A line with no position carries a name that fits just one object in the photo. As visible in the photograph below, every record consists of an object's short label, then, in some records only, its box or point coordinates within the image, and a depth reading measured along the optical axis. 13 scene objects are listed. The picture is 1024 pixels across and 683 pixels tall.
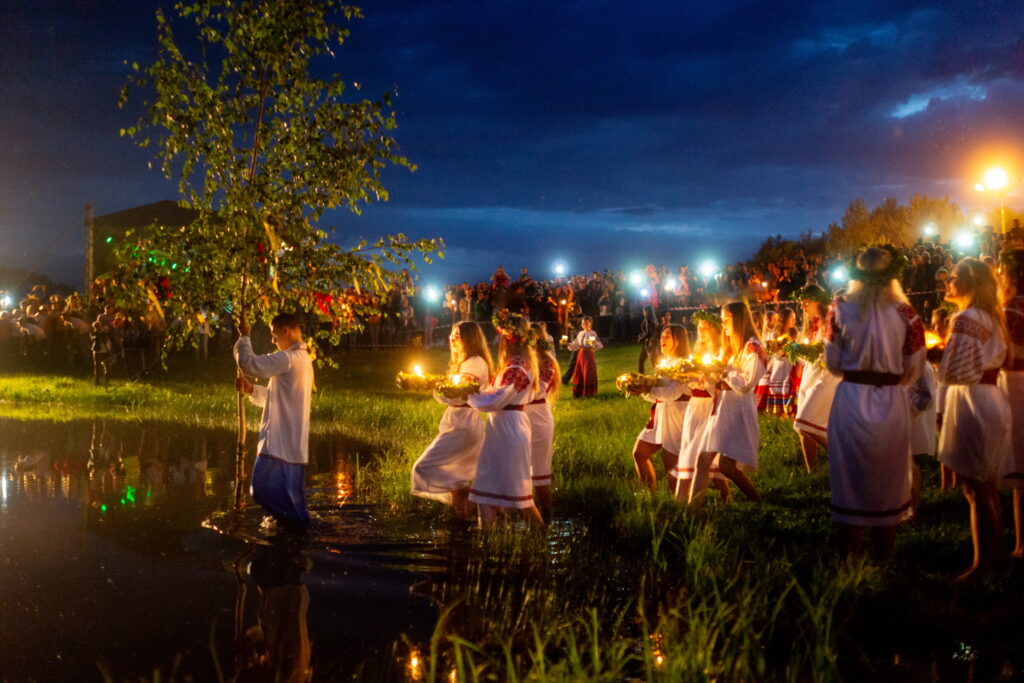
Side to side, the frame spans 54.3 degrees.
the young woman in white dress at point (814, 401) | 10.44
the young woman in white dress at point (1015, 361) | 7.32
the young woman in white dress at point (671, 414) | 9.98
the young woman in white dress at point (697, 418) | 9.28
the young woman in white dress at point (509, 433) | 8.38
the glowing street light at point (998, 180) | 15.53
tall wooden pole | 30.00
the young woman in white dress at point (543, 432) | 9.70
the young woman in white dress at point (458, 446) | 9.21
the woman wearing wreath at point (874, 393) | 6.73
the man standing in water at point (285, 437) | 8.52
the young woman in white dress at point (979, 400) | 6.97
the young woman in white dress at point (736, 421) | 8.82
